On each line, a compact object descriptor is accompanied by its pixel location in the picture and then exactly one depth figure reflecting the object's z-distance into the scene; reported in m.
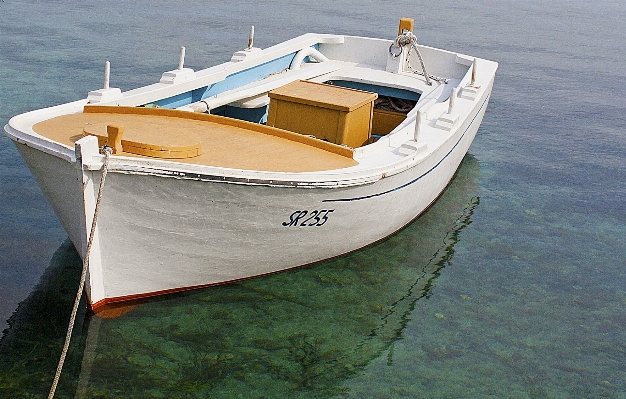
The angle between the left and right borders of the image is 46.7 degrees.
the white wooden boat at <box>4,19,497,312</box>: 6.23
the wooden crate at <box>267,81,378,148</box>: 8.23
